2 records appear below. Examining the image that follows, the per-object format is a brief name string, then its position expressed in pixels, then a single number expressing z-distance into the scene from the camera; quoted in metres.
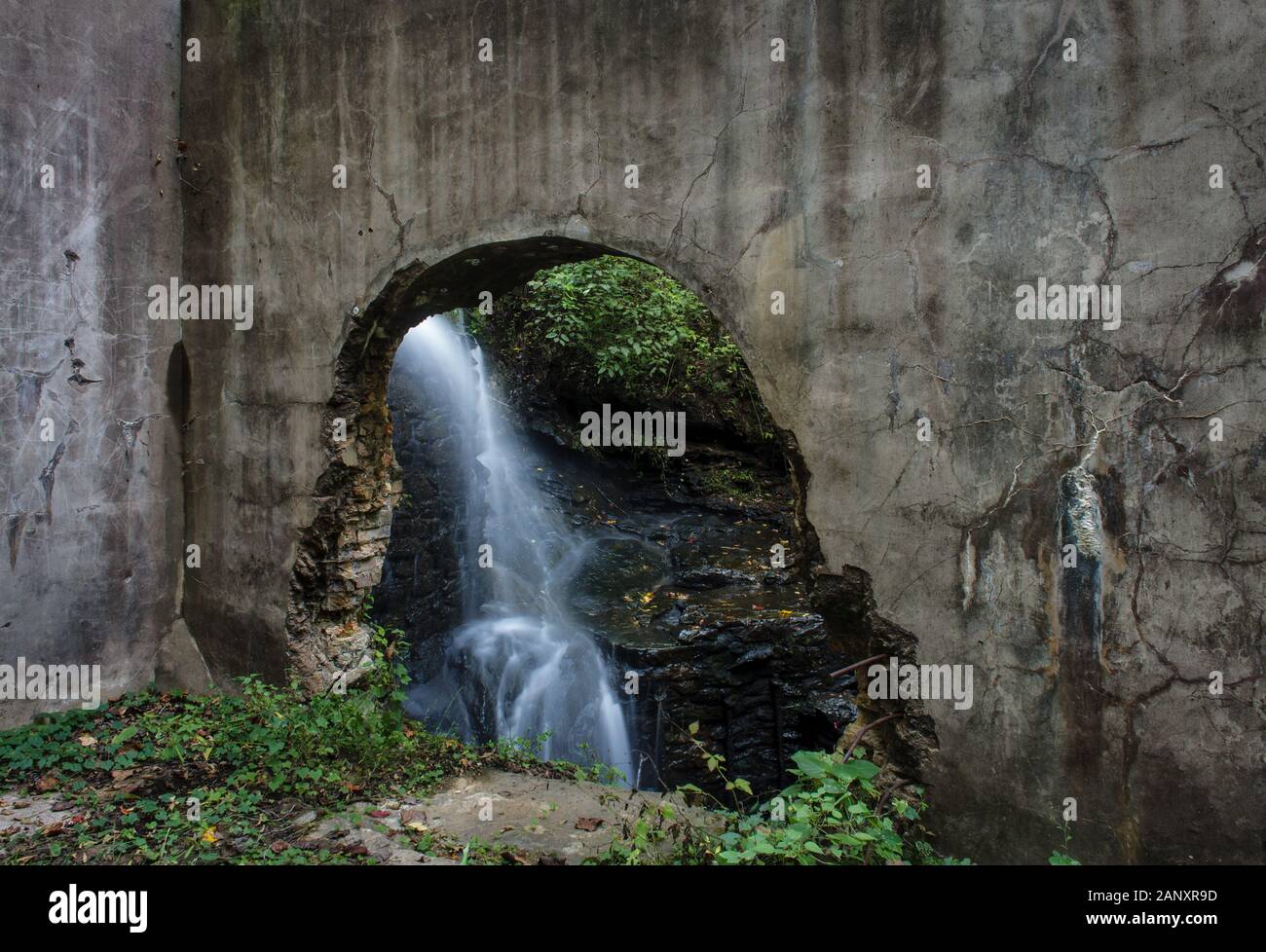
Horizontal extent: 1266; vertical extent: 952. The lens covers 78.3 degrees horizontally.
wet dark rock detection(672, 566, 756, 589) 8.73
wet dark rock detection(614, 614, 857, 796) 6.98
